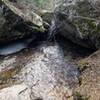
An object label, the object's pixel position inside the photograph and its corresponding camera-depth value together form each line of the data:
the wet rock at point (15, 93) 2.41
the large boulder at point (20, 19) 3.25
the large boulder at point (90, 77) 2.34
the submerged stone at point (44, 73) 2.53
